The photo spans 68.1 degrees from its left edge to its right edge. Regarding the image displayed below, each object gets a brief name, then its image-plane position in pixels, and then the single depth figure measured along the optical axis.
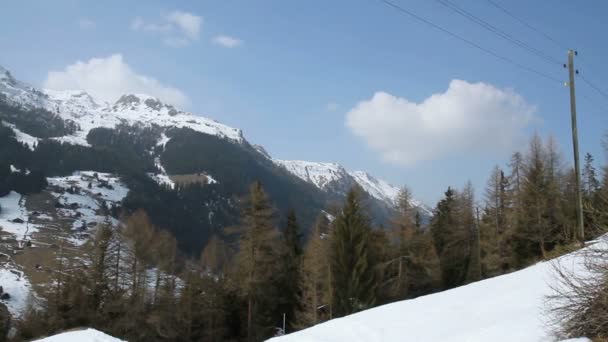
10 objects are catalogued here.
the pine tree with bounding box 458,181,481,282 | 39.50
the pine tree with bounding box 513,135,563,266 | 30.81
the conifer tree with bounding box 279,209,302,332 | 41.81
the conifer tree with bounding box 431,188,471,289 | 42.56
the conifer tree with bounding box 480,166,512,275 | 34.31
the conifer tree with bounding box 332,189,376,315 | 31.34
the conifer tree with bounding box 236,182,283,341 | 32.69
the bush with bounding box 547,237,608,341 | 5.97
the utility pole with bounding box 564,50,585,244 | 16.36
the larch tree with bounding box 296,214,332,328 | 33.56
